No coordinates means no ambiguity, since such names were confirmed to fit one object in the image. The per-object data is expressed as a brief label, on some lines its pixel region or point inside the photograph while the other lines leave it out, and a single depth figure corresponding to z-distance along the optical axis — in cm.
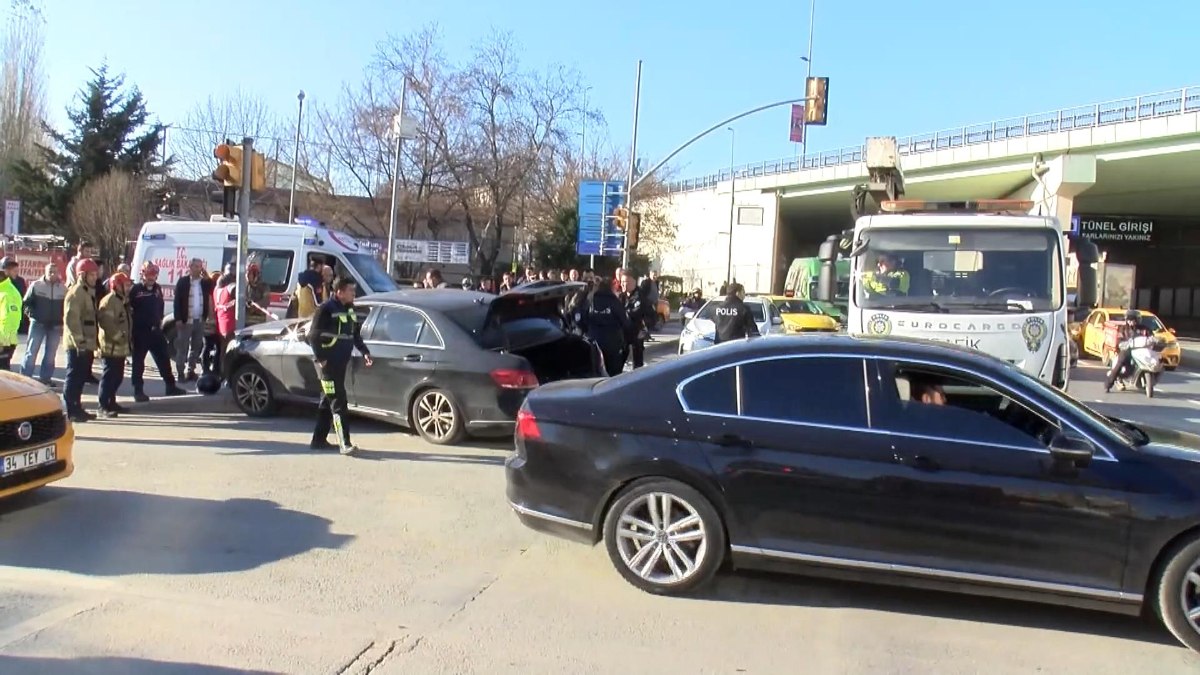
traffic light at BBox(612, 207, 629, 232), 2488
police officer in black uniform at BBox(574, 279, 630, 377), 1191
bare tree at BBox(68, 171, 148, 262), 3978
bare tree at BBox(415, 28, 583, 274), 3550
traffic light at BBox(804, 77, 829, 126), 2109
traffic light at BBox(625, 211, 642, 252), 2466
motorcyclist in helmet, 1722
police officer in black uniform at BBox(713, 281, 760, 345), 1234
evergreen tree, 4366
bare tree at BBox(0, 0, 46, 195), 4656
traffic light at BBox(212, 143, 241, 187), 1159
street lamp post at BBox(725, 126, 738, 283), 5334
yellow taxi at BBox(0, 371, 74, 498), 603
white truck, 964
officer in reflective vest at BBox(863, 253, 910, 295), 1023
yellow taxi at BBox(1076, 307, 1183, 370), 2345
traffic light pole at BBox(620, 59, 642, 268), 2514
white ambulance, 1540
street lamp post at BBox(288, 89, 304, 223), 3607
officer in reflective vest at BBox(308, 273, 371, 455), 839
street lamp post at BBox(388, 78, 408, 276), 2811
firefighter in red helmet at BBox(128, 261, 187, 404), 1090
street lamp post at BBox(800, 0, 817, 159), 5131
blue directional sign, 2788
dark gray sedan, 889
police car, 1762
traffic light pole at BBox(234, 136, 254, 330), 1185
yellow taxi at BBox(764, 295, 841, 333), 2134
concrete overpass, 3325
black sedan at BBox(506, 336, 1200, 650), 459
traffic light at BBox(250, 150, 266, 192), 1205
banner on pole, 4934
